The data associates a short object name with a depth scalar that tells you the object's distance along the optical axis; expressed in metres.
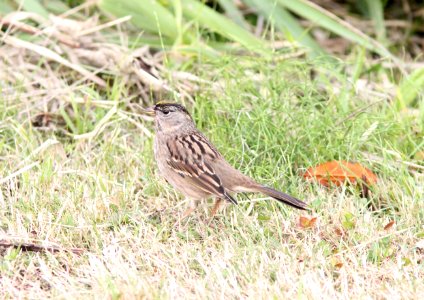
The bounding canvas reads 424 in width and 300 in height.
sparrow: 10.07
